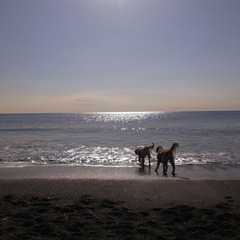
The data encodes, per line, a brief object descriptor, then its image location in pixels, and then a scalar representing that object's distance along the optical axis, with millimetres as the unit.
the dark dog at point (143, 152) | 11516
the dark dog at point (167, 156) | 9828
